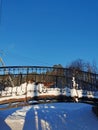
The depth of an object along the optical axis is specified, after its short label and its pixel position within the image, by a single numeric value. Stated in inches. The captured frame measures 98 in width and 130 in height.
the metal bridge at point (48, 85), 165.6
